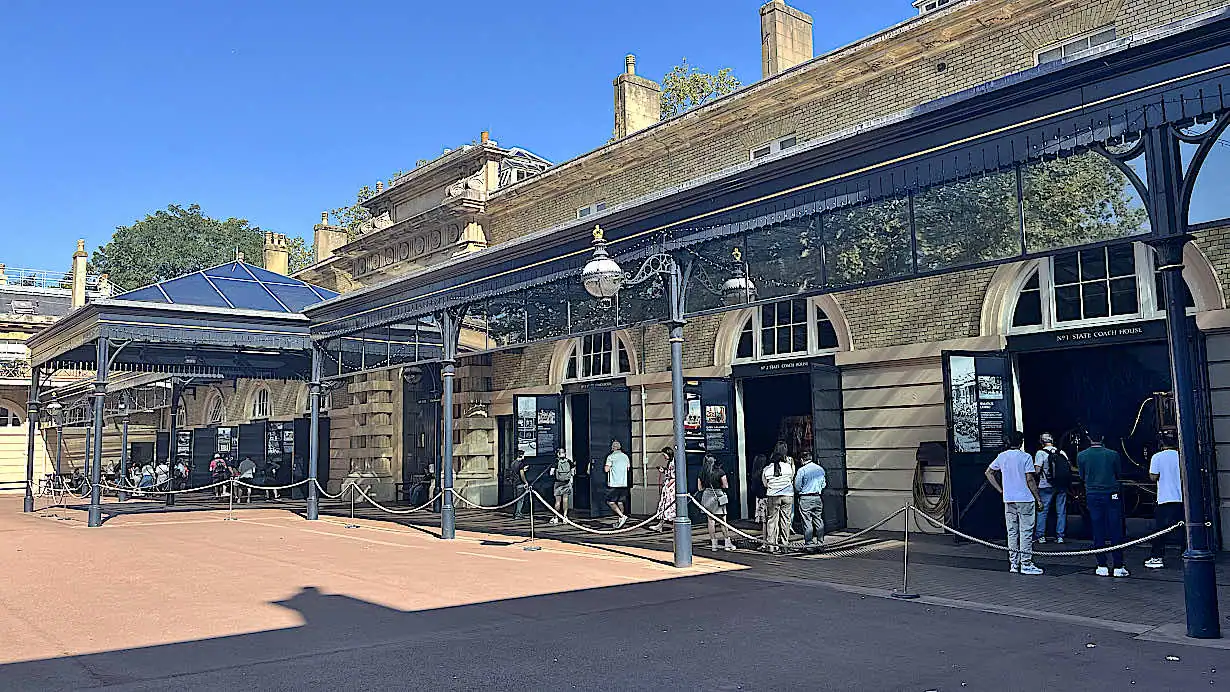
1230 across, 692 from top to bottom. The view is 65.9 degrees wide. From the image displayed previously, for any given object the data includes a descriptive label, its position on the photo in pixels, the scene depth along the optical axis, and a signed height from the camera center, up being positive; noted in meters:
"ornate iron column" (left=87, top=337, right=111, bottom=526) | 18.86 +0.28
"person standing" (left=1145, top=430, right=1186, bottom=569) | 10.90 -0.93
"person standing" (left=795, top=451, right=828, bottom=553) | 13.64 -1.08
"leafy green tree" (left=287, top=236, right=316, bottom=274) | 55.09 +10.41
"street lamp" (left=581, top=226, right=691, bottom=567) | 11.66 +1.55
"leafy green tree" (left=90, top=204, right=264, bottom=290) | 55.84 +10.81
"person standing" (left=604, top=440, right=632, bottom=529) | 17.20 -0.98
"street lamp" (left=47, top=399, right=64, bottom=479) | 37.25 +0.87
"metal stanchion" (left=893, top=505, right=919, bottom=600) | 9.31 -1.76
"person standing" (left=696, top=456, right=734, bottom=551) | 14.13 -1.05
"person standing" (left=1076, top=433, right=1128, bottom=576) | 11.00 -0.94
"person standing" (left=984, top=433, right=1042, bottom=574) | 11.09 -1.02
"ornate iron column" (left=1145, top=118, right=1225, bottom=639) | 7.31 +0.71
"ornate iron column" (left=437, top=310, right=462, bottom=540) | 15.93 +0.34
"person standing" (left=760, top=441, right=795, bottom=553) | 13.49 -1.15
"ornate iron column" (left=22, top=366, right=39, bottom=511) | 24.97 +0.04
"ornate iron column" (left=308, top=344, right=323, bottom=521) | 19.98 -0.15
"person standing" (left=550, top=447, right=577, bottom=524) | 18.39 -1.10
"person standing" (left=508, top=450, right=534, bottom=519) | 19.02 -1.09
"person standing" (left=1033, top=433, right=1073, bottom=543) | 13.06 -0.95
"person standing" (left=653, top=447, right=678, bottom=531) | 14.44 -1.09
